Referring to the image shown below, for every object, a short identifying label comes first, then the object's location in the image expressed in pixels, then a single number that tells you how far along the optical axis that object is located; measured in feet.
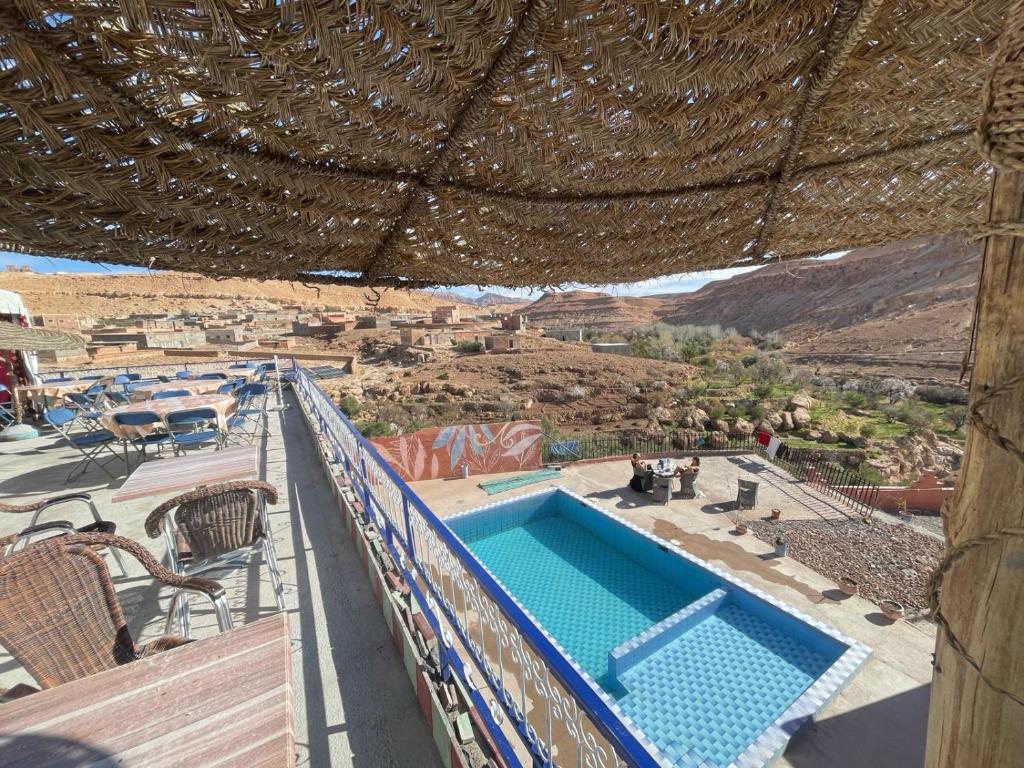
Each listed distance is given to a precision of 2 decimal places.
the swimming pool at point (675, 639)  14.98
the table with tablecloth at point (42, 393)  24.19
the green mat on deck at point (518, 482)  35.32
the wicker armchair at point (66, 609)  4.48
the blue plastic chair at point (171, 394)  17.76
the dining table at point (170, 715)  3.49
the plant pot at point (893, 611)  19.98
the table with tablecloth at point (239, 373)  26.94
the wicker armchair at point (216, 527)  6.84
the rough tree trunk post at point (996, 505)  1.67
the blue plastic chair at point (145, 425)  13.01
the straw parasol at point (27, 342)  18.59
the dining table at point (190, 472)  8.32
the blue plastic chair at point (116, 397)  22.29
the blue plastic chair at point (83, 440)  14.91
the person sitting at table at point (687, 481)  33.76
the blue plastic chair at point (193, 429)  13.50
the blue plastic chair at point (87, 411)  18.24
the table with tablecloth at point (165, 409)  13.46
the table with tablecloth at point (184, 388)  18.07
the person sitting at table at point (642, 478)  33.61
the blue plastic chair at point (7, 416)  22.43
